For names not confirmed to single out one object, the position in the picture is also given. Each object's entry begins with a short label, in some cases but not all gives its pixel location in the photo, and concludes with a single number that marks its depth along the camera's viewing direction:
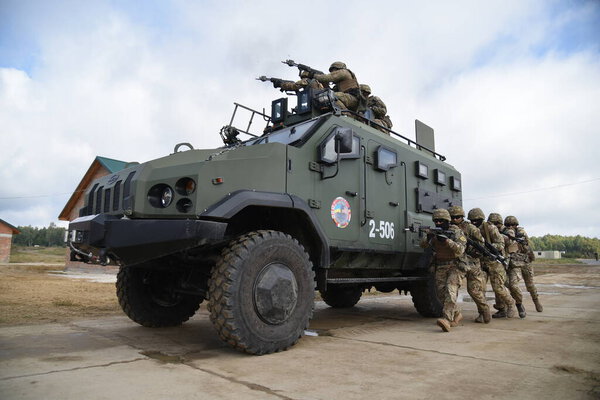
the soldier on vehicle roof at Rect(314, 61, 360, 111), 6.68
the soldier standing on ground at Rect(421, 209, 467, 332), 5.34
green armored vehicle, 3.46
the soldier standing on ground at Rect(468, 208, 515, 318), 6.45
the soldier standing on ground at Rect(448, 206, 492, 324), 5.83
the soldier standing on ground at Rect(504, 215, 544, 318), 7.18
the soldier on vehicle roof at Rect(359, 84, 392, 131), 6.78
